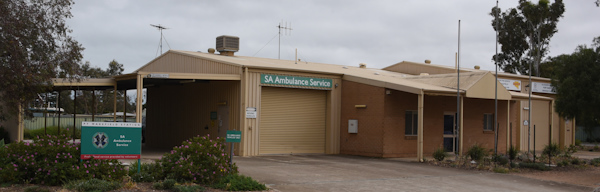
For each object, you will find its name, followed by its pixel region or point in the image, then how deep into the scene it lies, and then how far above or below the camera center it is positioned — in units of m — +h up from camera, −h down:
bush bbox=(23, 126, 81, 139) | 32.34 -1.27
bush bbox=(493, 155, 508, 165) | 18.72 -1.39
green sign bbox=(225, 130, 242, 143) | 12.16 -0.52
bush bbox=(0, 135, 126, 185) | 10.91 -1.04
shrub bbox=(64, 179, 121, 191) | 10.32 -1.33
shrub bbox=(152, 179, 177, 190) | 11.00 -1.38
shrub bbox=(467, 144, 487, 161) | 19.17 -1.23
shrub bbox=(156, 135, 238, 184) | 11.50 -1.01
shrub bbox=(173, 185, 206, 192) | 10.63 -1.40
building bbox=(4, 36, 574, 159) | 20.41 +0.23
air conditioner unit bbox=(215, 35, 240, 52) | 26.58 +3.07
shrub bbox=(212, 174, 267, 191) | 11.42 -1.41
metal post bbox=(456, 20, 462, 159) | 19.52 +0.73
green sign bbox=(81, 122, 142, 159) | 11.20 -0.58
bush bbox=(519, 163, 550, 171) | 18.17 -1.54
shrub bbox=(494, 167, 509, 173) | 17.12 -1.58
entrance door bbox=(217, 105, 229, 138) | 21.19 -0.28
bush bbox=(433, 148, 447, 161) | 19.31 -1.32
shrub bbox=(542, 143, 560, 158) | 20.55 -1.18
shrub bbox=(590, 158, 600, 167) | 20.89 -1.62
